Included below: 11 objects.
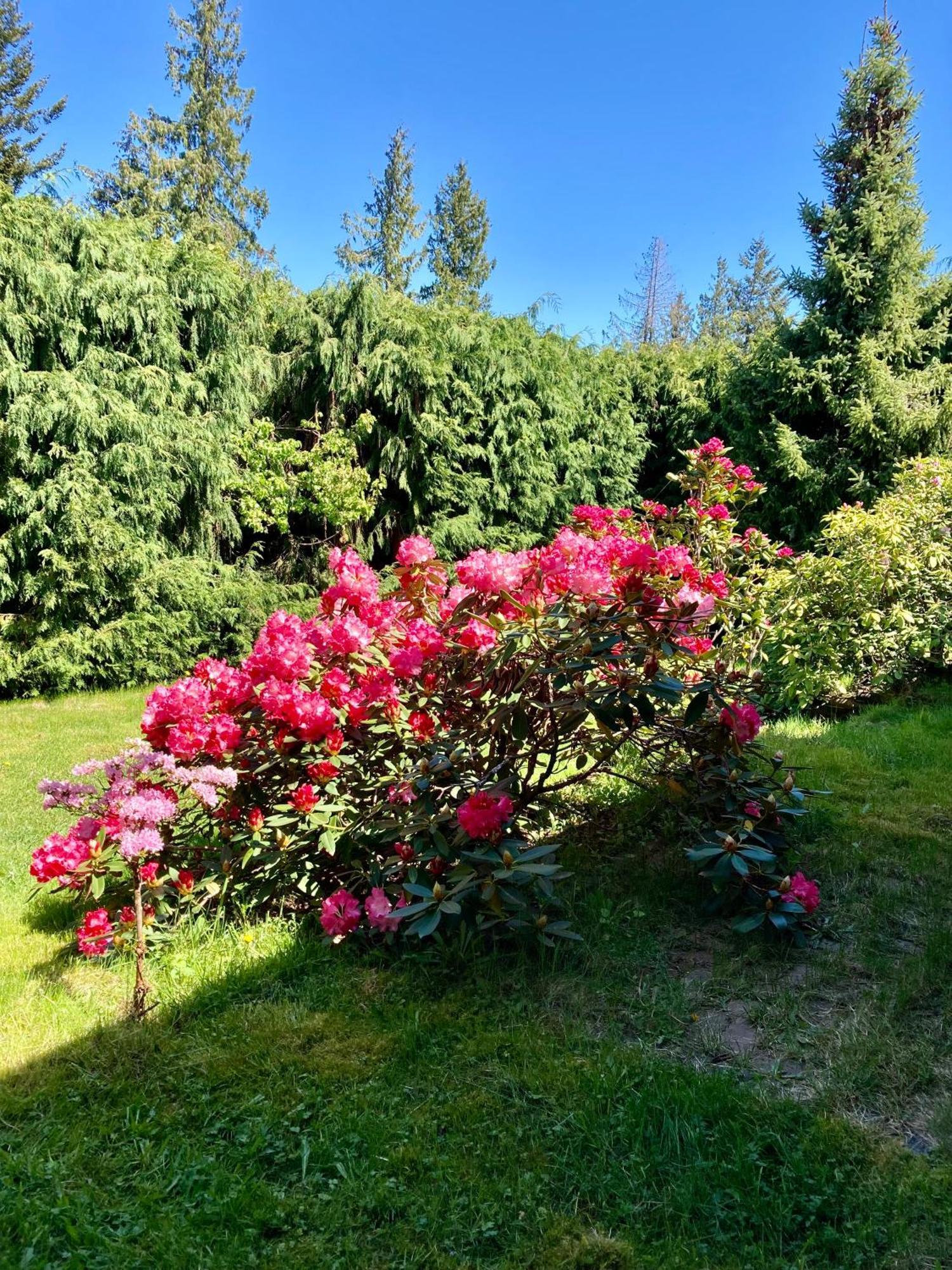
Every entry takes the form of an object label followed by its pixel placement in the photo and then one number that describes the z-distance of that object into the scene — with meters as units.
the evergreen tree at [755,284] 32.16
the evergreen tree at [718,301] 33.59
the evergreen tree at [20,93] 20.84
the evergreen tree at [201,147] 19.70
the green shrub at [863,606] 4.61
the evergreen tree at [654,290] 28.45
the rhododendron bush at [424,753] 2.32
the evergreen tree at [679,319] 28.42
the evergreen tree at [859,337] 8.05
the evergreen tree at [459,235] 26.69
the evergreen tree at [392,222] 24.67
